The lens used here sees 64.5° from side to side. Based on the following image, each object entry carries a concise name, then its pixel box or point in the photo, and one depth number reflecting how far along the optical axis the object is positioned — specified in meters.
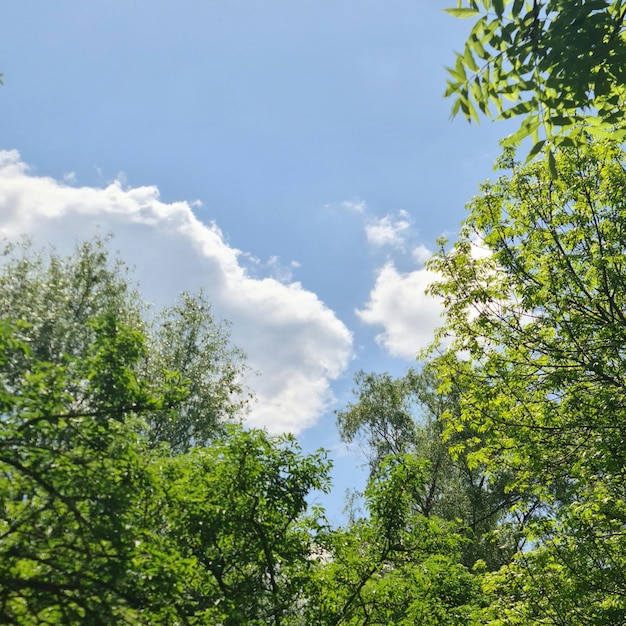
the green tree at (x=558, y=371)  10.03
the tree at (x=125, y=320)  23.23
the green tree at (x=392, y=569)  8.41
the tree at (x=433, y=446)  25.91
